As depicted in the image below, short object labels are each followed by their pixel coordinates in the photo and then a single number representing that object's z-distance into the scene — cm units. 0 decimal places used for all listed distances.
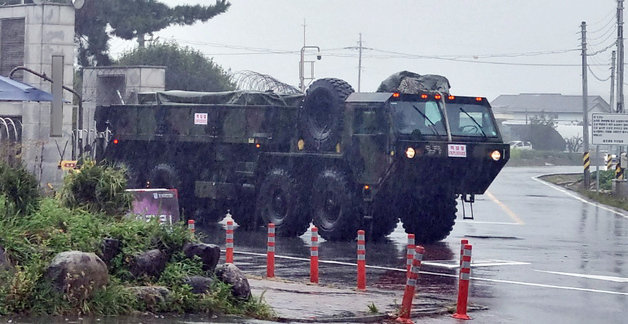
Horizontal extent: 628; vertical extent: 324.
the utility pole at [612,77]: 7009
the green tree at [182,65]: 5781
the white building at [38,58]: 3391
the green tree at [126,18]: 4934
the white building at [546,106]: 16412
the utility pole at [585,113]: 5054
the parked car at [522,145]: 11700
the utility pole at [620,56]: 5531
